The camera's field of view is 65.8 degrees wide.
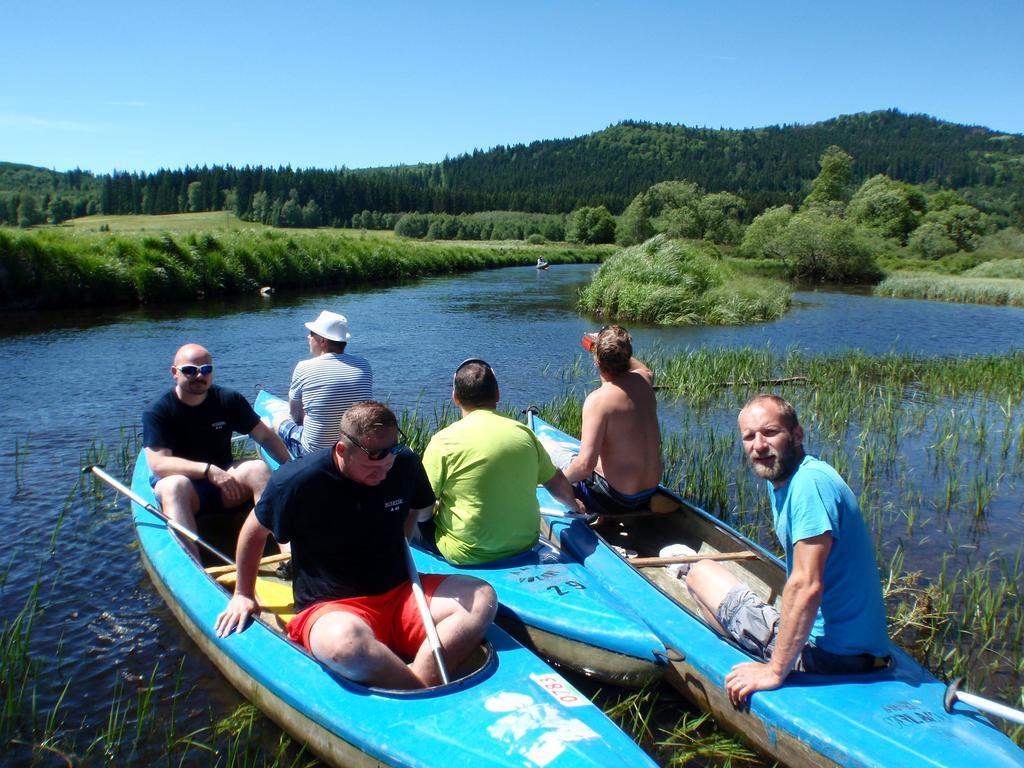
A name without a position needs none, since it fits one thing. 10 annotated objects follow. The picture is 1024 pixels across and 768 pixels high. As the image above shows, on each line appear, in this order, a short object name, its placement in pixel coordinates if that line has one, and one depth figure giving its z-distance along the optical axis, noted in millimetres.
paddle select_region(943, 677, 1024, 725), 3394
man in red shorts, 3929
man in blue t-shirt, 3568
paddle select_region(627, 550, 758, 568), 5574
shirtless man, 6020
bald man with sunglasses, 6102
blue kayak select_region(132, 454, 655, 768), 3588
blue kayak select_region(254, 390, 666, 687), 4875
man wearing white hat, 7062
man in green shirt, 5098
